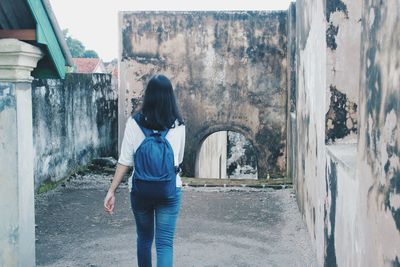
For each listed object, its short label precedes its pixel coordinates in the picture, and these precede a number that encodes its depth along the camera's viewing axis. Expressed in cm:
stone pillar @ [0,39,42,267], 383
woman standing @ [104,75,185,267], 358
